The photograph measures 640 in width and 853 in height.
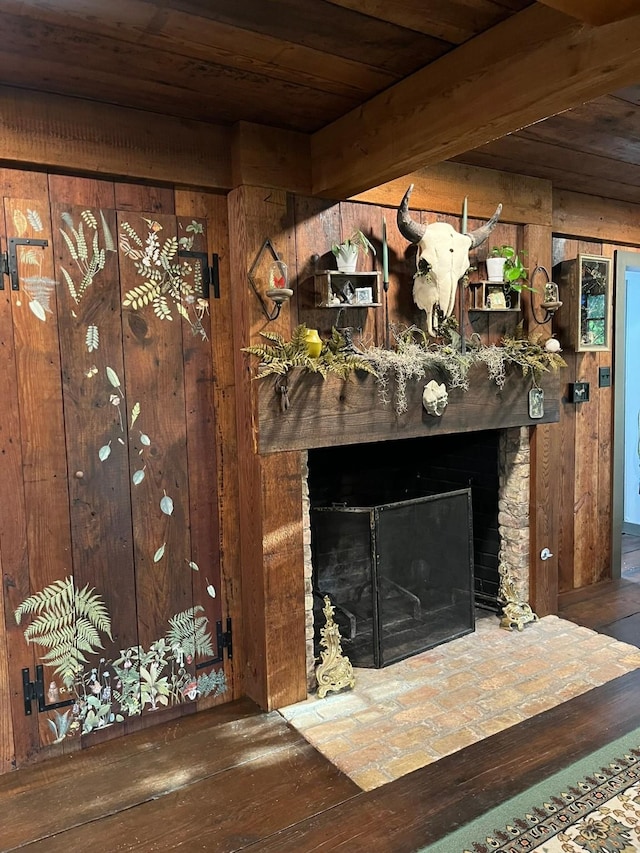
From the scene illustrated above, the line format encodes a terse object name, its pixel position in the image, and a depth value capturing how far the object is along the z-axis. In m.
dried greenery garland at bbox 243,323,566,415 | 2.37
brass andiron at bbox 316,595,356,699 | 2.60
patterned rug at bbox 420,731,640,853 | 1.75
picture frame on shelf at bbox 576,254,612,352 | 3.51
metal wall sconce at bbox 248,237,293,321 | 2.31
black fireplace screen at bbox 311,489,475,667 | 2.78
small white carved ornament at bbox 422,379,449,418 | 2.72
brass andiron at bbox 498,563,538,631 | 3.17
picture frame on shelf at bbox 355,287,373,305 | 2.60
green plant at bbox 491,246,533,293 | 3.03
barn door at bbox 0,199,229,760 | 2.15
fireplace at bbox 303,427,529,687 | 3.07
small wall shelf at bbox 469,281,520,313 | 3.05
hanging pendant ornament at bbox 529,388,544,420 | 3.14
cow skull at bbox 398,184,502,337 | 2.68
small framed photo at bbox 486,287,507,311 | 3.06
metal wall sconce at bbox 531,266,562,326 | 3.18
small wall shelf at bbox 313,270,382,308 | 2.53
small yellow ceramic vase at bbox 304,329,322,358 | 2.38
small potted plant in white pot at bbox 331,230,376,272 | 2.52
